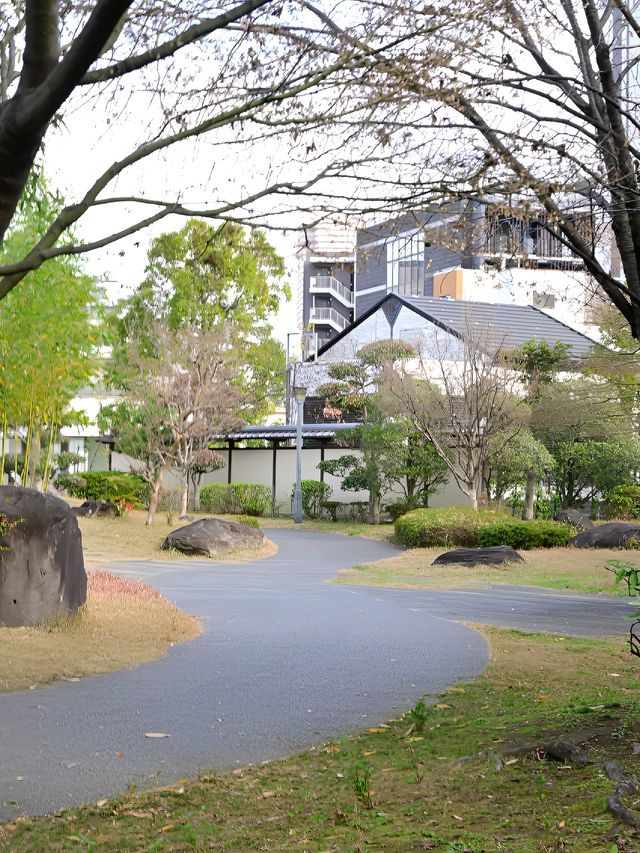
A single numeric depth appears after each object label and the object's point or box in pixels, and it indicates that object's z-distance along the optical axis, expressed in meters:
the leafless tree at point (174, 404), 24.58
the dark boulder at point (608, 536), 19.38
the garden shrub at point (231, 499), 31.30
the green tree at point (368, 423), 27.42
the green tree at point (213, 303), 37.00
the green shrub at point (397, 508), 28.31
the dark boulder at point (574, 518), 23.02
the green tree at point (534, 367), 25.23
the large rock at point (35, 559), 8.41
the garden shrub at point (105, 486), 27.11
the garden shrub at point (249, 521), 25.91
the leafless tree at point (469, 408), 22.39
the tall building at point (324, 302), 66.12
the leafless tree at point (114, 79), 4.25
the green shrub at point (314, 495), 30.84
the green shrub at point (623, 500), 25.22
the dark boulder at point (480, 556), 16.66
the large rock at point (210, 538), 19.20
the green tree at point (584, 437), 23.36
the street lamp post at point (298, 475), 29.00
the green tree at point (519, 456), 23.55
